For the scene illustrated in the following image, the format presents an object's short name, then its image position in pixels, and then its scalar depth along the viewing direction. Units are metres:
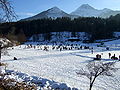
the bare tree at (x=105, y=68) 12.48
